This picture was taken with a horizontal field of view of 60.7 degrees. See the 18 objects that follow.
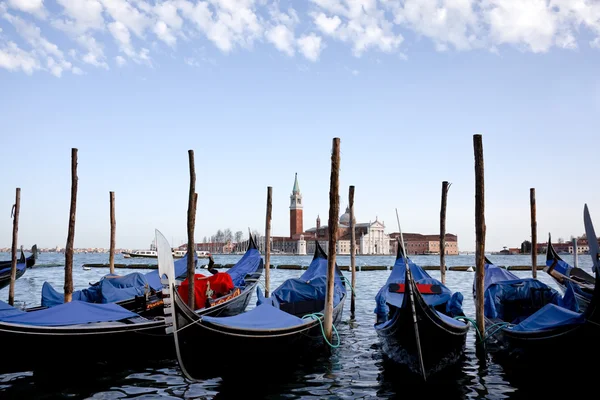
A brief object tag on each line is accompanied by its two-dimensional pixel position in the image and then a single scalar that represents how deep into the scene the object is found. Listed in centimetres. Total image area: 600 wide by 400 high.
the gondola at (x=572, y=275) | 889
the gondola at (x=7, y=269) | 1501
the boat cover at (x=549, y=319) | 536
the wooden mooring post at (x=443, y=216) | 1188
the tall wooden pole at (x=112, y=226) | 1421
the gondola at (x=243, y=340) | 545
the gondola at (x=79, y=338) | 613
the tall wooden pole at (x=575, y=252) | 1409
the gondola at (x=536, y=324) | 514
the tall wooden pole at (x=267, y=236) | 1231
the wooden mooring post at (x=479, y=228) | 715
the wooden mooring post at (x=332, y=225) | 720
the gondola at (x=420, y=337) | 553
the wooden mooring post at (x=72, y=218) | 954
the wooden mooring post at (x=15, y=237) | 1253
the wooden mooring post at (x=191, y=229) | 830
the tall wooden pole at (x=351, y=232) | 1241
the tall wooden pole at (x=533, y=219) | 1296
